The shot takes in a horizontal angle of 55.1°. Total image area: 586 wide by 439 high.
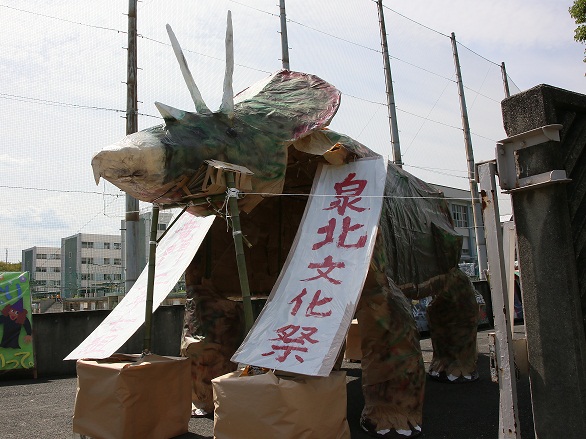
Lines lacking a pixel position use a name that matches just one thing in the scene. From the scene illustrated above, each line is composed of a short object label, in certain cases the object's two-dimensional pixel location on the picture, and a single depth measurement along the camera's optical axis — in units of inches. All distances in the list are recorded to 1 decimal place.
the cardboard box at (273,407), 131.8
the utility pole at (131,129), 351.3
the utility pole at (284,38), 471.9
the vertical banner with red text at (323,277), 143.9
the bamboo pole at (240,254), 154.7
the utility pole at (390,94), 530.5
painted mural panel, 317.7
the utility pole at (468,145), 568.1
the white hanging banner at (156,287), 174.6
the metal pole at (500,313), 118.3
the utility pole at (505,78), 718.7
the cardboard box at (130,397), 160.4
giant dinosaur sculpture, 156.0
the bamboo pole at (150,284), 176.2
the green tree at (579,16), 399.9
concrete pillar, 119.5
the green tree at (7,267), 1097.4
